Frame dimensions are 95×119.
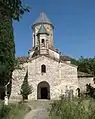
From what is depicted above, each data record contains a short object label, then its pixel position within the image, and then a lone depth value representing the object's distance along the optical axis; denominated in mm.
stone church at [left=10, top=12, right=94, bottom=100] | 18235
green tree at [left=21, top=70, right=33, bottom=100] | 17848
